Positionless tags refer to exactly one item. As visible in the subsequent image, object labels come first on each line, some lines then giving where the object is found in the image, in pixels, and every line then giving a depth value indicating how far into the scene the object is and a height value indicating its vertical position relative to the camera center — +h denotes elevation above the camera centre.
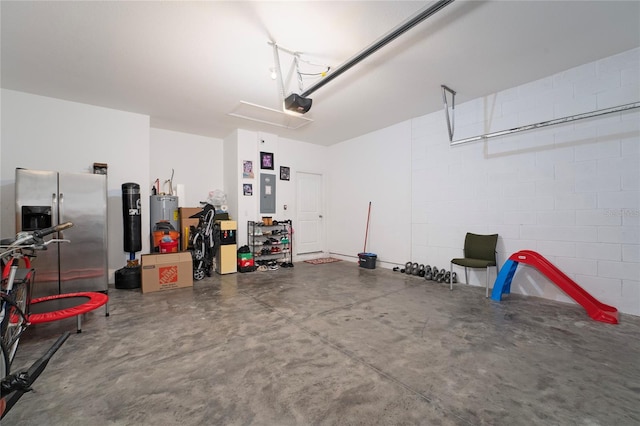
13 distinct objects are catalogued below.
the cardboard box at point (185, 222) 5.40 -0.16
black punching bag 4.50 +0.00
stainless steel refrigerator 3.37 -0.08
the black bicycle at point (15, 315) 1.49 -0.73
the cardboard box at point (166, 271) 4.04 -0.90
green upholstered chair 3.89 -0.64
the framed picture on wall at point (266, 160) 6.19 +1.28
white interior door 6.92 -0.03
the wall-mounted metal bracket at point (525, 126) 3.02 +1.19
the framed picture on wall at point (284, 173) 6.55 +1.04
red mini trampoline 2.39 -0.92
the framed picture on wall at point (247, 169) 5.93 +1.03
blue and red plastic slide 3.02 -0.94
